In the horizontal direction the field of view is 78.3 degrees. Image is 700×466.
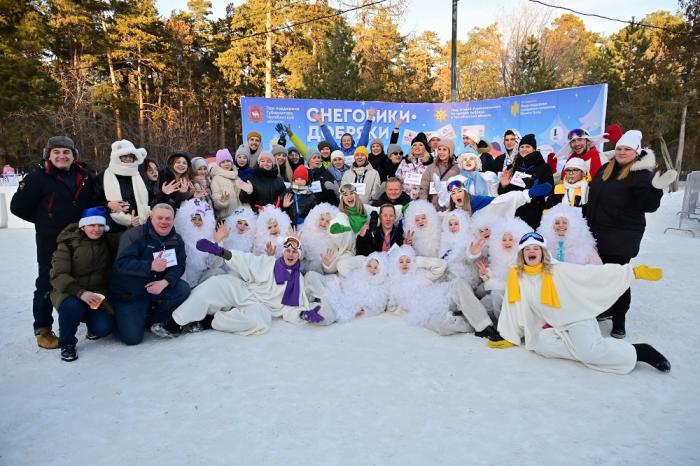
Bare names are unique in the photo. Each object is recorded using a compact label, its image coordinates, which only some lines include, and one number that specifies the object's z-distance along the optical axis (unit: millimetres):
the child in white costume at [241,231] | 5113
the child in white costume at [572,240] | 4109
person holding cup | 3555
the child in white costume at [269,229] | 5094
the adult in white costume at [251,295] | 4148
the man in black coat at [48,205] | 3703
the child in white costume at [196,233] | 4629
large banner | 9438
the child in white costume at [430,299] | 4051
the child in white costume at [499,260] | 4211
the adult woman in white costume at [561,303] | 3383
